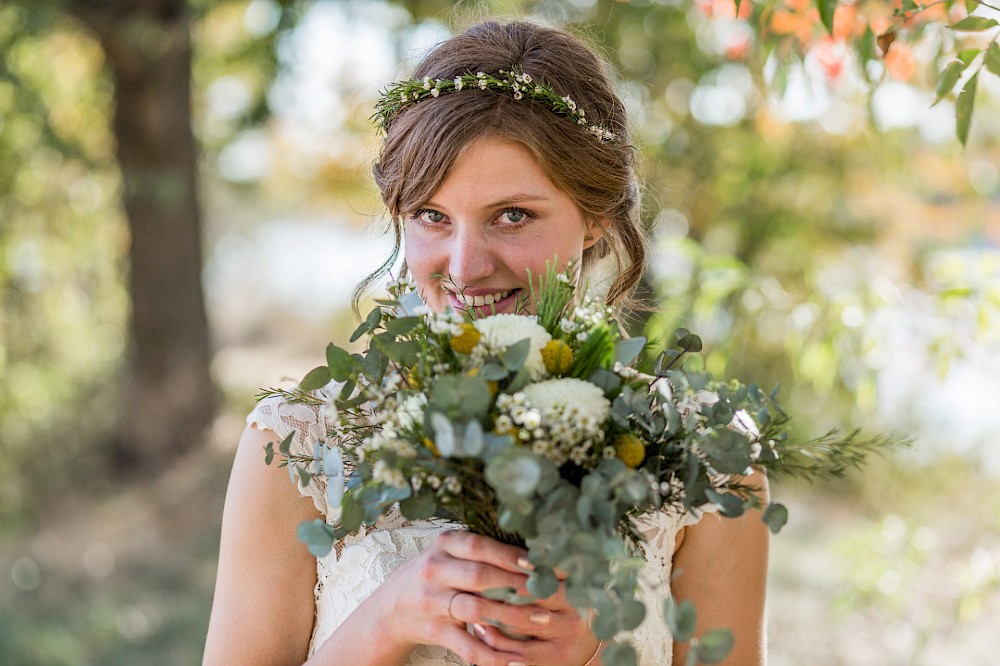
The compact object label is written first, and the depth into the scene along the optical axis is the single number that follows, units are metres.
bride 2.04
